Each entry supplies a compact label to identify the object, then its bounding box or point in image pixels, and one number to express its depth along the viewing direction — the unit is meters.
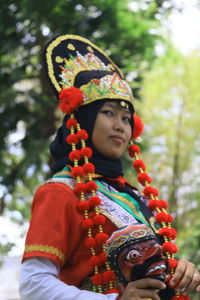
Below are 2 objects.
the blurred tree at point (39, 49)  11.40
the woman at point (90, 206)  2.92
